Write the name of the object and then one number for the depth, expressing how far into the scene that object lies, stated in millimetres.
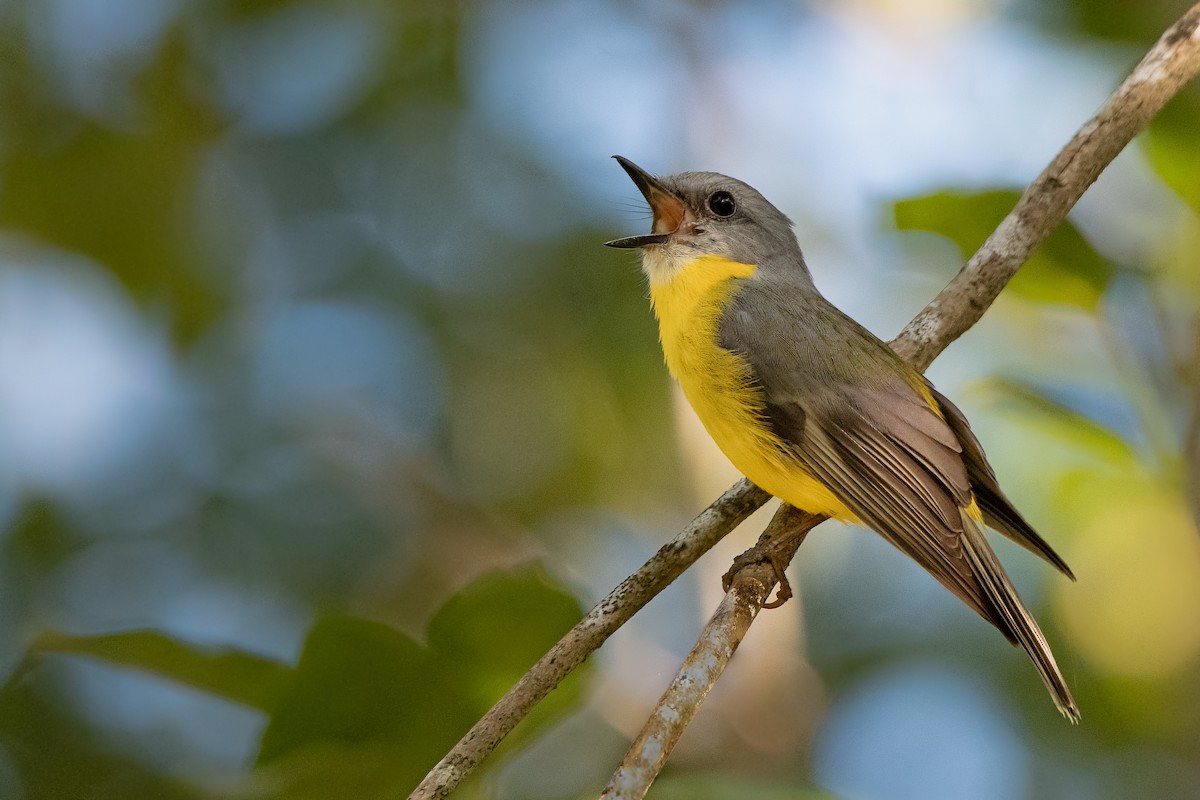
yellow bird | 7043
